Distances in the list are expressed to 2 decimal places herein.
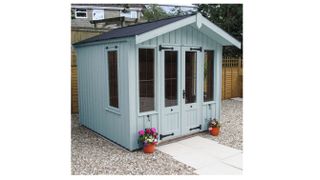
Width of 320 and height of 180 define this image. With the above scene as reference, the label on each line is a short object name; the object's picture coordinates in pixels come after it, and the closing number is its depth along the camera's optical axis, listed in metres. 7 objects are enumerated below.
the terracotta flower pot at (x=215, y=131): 6.05
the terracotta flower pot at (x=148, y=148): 4.91
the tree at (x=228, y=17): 12.70
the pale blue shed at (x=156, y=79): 4.93
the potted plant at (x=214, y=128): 6.05
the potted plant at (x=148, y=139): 4.89
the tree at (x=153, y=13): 23.36
